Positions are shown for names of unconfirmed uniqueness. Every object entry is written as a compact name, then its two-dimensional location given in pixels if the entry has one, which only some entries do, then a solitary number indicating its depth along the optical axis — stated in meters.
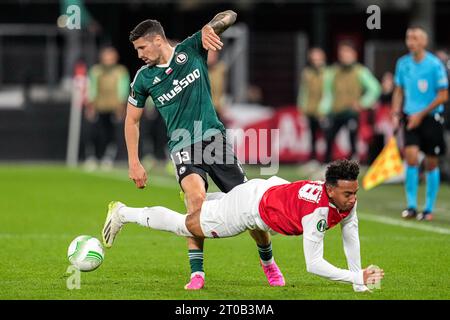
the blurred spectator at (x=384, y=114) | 22.51
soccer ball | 9.19
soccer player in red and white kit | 8.19
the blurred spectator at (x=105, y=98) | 24.22
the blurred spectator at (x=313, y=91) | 23.80
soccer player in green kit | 9.53
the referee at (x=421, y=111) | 14.27
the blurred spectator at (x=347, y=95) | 22.36
